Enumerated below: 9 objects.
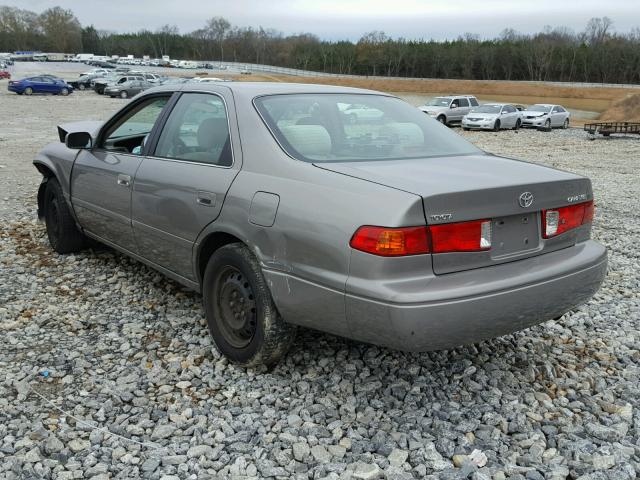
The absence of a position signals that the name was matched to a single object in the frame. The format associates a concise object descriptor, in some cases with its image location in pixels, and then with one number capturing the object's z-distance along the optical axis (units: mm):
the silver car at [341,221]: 2588
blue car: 40594
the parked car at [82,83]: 48906
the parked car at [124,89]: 41312
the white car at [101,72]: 52669
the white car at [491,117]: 27484
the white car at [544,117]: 30484
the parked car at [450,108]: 28828
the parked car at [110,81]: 43094
